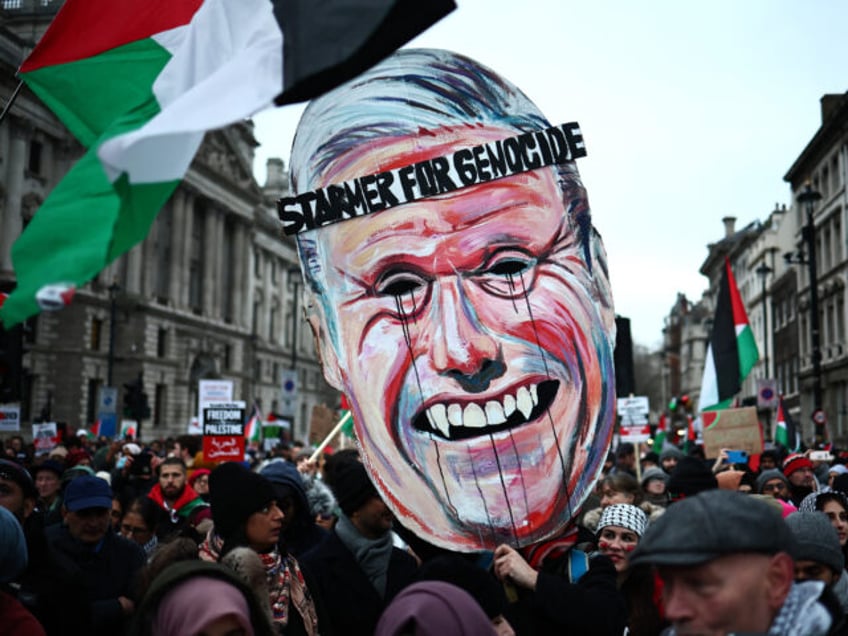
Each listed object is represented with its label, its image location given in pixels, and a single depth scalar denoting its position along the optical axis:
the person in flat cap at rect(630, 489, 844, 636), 1.91
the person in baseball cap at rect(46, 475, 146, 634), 4.77
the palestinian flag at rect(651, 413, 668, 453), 22.55
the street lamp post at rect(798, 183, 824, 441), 21.72
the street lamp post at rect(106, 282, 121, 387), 35.08
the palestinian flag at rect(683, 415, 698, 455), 22.88
